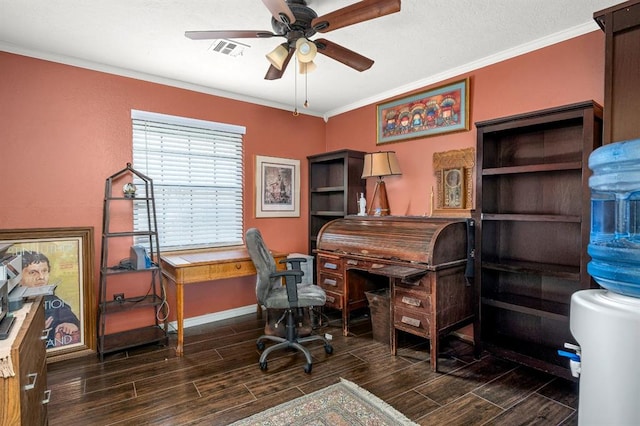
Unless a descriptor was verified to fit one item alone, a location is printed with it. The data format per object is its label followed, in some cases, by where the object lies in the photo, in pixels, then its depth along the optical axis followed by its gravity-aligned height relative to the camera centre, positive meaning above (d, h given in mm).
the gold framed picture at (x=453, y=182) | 3078 +246
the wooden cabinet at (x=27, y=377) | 1085 -627
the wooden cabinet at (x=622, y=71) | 1444 +610
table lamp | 3428 +383
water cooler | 979 -304
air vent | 2562 +1261
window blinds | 3293 +326
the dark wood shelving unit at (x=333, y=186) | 3904 +274
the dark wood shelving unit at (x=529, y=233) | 2350 -187
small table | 2814 -534
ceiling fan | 1647 +981
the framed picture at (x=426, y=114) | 3117 +964
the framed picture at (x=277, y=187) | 4000 +255
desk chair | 2580 -697
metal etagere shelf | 2895 -595
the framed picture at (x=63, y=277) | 2723 -595
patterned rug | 1918 -1222
